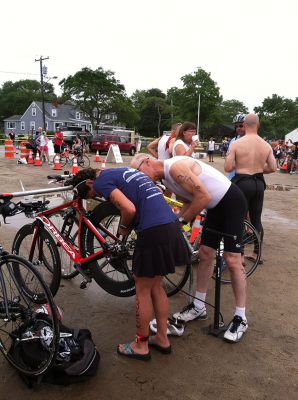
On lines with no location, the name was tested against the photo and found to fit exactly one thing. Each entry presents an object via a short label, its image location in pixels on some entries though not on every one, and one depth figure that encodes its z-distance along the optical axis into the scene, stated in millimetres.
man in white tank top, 3004
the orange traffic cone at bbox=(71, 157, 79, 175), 14689
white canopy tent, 47344
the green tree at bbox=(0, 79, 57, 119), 100312
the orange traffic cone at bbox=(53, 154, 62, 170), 16155
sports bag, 2633
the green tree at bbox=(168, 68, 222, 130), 63344
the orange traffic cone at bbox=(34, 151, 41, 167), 17905
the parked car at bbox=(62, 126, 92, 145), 30038
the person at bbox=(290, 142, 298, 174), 19150
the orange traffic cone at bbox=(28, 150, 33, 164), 18347
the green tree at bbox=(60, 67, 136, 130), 60156
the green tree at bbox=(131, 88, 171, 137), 86375
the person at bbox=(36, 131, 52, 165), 18469
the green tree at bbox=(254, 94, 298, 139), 89938
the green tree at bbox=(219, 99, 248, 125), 111744
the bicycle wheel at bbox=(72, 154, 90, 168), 18438
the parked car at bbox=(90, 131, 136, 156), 28922
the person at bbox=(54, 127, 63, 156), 20464
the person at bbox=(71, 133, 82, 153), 18375
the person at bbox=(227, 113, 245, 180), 5371
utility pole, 47312
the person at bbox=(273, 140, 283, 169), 25012
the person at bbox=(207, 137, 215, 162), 25944
